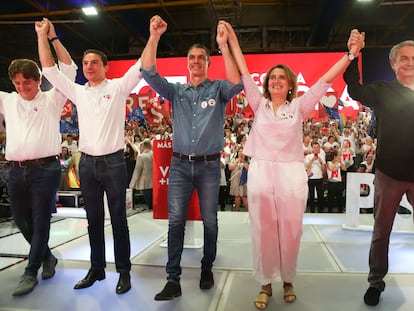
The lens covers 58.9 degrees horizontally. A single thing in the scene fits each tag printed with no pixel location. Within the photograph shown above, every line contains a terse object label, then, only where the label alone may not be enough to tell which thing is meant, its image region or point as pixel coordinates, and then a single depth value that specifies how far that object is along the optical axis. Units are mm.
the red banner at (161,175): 4109
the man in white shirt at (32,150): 2746
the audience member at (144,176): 7117
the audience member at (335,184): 7023
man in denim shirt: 2641
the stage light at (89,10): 9516
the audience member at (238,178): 6824
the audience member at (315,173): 7070
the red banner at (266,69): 10195
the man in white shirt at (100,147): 2629
